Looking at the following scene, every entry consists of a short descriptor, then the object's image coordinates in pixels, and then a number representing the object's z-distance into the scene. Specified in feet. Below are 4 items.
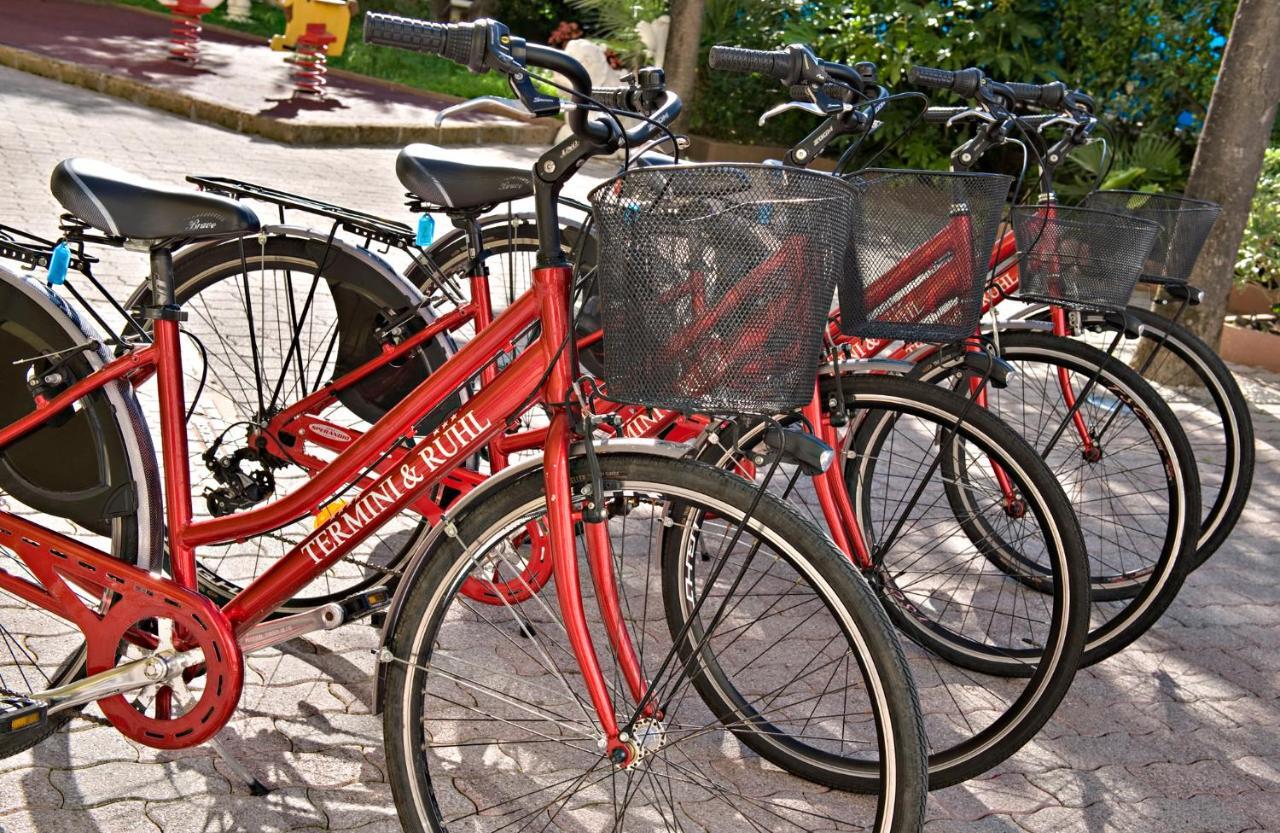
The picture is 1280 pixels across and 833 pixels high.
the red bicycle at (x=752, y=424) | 6.93
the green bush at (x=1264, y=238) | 25.67
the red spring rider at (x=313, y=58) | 41.22
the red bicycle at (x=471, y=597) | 7.34
